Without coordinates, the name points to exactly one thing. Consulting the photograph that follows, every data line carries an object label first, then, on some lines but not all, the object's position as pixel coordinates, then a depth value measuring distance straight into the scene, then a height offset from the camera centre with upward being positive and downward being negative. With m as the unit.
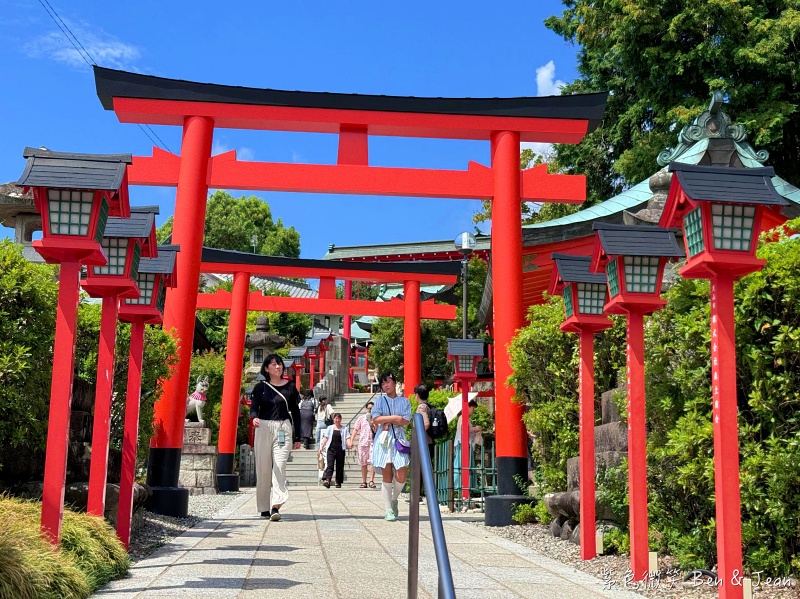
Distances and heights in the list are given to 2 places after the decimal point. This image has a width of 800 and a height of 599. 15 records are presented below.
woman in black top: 9.25 +0.06
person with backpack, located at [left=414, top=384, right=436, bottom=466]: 10.09 +0.32
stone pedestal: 14.91 -0.69
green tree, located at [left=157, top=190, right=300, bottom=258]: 47.81 +11.18
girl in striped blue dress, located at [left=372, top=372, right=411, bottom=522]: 9.87 -0.14
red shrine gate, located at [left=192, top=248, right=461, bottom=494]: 17.44 +2.99
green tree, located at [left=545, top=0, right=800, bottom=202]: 18.75 +8.33
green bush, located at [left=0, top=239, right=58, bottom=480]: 6.50 +0.52
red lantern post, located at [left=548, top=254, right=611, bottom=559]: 6.84 +0.91
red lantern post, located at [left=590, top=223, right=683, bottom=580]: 5.81 +0.93
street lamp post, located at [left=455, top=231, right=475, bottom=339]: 17.25 +3.73
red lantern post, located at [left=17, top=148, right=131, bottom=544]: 4.99 +1.15
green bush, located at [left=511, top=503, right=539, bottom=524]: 9.79 -0.87
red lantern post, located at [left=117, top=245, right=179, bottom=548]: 6.64 +0.74
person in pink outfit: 18.39 -0.23
